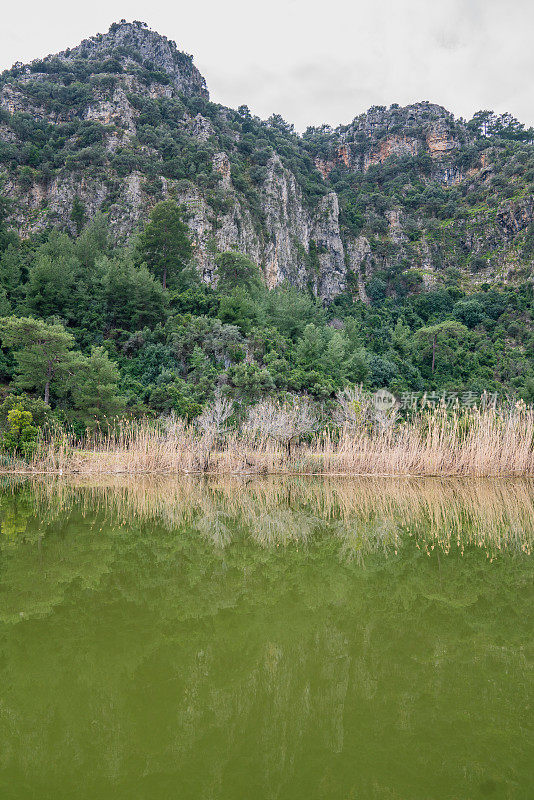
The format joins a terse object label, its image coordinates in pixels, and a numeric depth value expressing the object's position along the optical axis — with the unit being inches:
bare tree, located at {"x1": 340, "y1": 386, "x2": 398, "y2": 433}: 673.6
